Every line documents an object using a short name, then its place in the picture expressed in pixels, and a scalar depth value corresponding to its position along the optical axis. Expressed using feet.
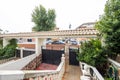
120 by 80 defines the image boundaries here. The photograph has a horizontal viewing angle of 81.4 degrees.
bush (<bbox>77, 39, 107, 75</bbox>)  9.17
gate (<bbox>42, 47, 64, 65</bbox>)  21.60
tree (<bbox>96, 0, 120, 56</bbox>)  8.42
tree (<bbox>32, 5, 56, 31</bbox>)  34.96
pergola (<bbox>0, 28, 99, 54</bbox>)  16.14
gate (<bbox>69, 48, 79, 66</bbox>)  19.96
